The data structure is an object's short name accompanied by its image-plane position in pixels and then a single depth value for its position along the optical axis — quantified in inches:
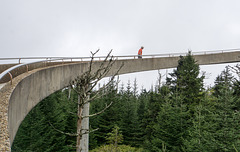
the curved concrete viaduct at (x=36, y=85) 207.5
